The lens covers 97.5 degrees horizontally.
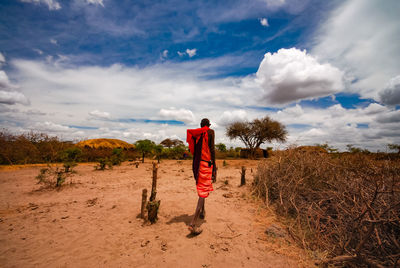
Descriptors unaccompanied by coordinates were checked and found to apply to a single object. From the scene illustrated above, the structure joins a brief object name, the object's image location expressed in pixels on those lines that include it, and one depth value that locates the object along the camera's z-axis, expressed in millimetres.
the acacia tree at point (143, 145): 14117
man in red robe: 3479
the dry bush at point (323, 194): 2783
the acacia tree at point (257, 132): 22359
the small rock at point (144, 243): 3147
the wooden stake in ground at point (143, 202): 4062
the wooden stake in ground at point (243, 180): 7340
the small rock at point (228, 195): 5969
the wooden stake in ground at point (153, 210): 3926
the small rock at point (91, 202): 5074
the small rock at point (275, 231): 3484
